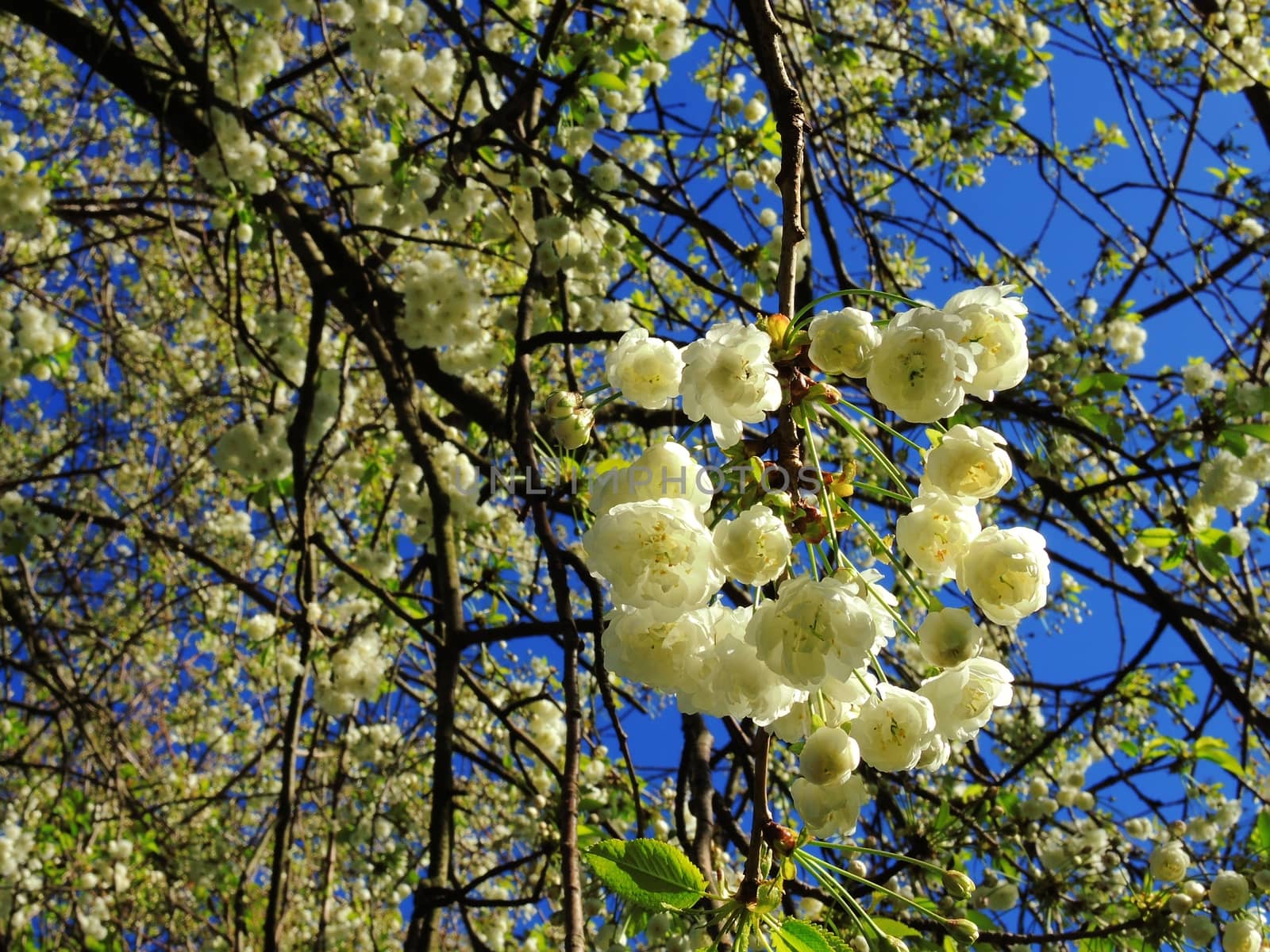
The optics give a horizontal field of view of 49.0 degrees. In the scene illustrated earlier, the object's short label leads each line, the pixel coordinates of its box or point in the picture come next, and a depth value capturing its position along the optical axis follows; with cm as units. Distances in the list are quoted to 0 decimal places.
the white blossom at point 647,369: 45
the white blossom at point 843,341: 40
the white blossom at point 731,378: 40
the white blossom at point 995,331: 43
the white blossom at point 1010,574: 40
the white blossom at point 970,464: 41
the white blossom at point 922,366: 40
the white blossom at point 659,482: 42
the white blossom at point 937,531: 42
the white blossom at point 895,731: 41
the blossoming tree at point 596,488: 41
